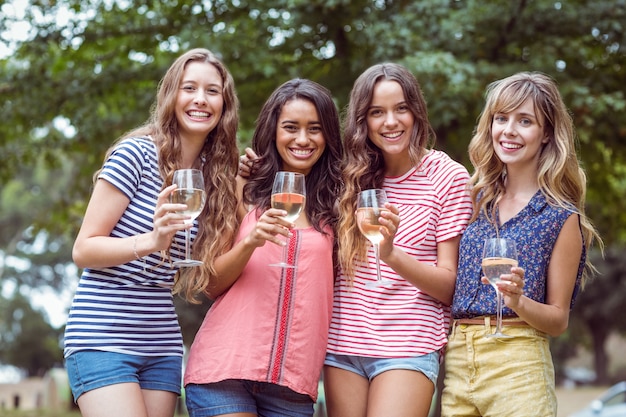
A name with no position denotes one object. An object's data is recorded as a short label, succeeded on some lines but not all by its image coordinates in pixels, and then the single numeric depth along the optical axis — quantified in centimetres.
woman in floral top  370
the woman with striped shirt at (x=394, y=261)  391
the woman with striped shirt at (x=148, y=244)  368
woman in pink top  389
